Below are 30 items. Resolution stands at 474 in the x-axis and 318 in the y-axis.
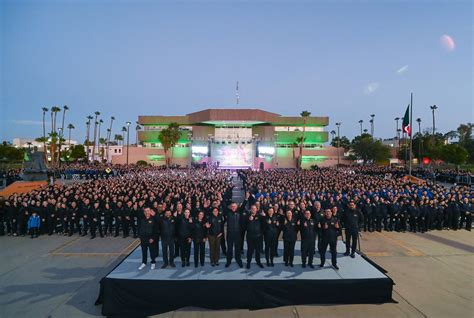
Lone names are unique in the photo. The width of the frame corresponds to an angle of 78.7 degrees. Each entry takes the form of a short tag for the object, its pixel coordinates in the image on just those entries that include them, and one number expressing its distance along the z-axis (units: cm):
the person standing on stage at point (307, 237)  770
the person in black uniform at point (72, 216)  1234
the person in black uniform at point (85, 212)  1224
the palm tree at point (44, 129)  6543
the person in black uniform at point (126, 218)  1203
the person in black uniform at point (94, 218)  1198
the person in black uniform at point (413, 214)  1292
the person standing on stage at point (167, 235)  765
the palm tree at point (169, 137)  5650
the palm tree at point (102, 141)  8929
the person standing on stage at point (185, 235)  777
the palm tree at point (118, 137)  9405
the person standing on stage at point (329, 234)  759
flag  2228
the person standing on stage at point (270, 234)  788
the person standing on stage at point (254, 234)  776
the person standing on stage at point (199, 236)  769
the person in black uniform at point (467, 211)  1359
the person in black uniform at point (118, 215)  1213
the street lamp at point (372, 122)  9044
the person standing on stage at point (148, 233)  759
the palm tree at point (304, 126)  6038
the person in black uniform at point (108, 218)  1231
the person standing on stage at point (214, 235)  778
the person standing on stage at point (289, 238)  786
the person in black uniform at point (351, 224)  864
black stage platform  631
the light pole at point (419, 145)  5650
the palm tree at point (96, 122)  7744
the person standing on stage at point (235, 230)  780
